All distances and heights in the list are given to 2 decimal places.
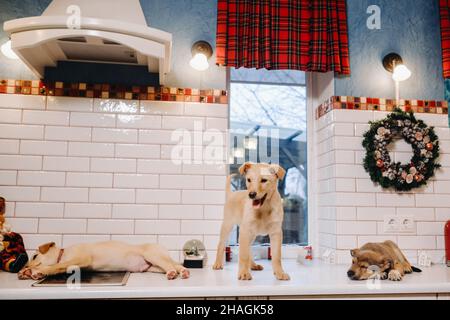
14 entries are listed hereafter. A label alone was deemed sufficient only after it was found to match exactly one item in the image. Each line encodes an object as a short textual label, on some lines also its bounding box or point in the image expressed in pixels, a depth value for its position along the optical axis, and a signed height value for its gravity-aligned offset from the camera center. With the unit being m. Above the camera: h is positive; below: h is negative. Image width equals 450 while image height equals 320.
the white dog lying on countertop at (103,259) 1.79 -0.22
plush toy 1.89 -0.19
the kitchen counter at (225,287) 1.53 -0.29
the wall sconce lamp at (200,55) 2.28 +0.88
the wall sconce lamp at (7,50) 2.22 +0.84
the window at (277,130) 2.64 +0.54
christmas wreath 2.35 +0.36
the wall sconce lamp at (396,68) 2.43 +0.86
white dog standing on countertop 1.80 +0.00
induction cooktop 1.63 -0.29
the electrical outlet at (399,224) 2.38 -0.05
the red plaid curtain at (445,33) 2.54 +1.12
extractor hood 1.75 +0.79
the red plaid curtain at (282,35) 2.36 +1.03
